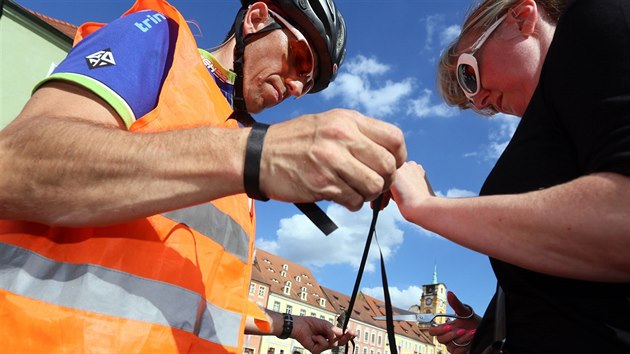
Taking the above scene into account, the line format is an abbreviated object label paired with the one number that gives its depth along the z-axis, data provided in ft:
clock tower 342.29
